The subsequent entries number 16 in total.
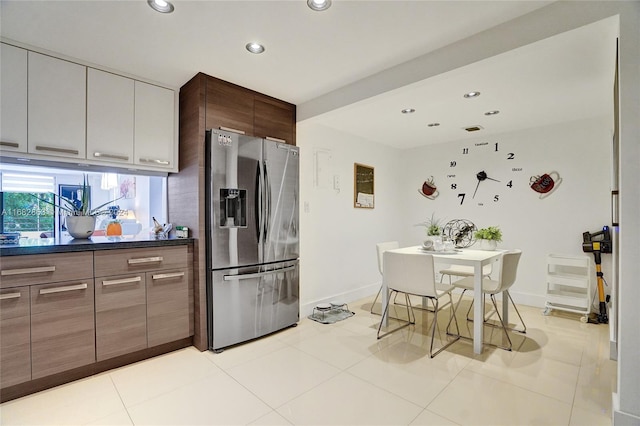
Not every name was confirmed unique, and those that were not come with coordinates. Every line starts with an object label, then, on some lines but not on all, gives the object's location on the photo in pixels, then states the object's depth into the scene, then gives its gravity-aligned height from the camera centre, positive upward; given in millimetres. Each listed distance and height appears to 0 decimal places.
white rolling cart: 3492 -838
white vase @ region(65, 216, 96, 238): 2455 -93
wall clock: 4305 +585
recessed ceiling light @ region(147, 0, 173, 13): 1754 +1225
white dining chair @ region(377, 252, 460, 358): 2678 -592
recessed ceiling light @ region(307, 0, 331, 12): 1761 +1230
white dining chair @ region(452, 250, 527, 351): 2781 -641
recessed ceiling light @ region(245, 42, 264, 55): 2198 +1225
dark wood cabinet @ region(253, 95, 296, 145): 3100 +1011
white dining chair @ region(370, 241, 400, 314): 3725 -451
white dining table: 2654 -466
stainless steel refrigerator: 2680 -221
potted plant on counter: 2457 -24
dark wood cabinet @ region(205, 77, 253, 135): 2721 +1010
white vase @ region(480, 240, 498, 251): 3377 -366
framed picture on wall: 4453 +404
